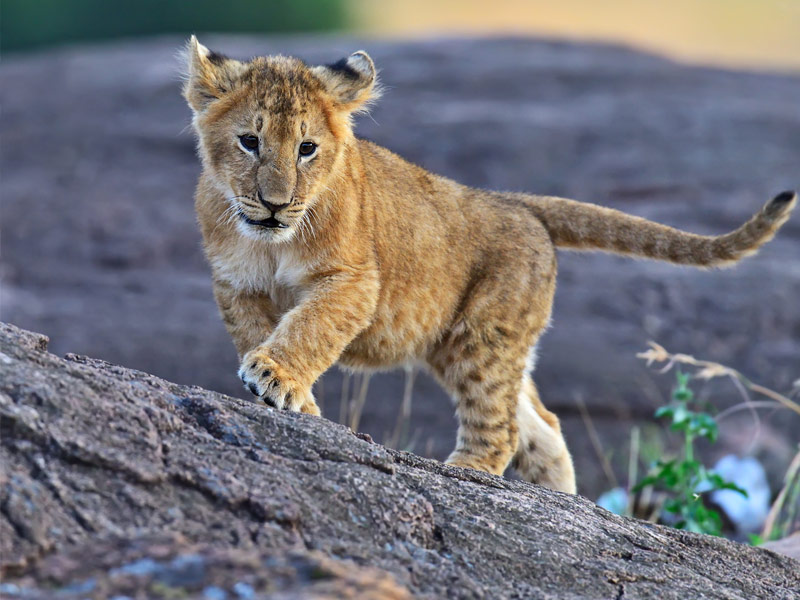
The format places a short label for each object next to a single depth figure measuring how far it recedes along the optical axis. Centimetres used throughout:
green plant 1101
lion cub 965
